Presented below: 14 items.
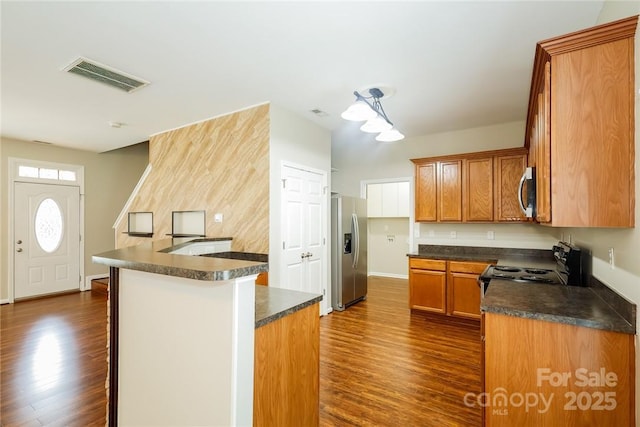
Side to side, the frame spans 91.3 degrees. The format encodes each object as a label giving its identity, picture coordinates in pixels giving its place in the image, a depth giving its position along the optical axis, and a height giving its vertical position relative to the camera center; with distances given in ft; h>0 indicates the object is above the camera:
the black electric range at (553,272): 7.62 -1.63
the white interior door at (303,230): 12.70 -0.55
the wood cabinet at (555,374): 4.61 -2.49
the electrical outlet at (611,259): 5.76 -0.82
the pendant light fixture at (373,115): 8.96 +3.00
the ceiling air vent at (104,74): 8.92 +4.39
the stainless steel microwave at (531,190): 6.91 +0.59
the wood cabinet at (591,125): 4.72 +1.42
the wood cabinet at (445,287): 13.16 -3.09
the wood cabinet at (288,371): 4.59 -2.48
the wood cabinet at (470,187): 13.42 +1.37
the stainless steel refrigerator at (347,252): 15.33 -1.81
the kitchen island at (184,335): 4.00 -1.71
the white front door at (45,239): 17.26 -1.18
